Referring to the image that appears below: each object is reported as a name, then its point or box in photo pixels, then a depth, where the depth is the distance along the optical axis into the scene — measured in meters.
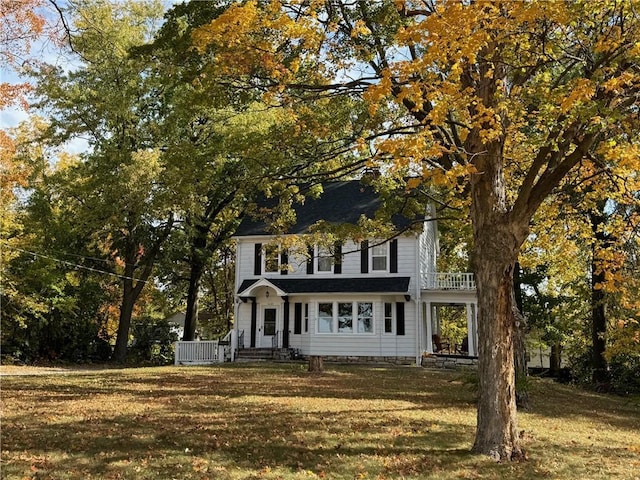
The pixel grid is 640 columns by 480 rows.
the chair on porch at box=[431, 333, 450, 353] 26.05
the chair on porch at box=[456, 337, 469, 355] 31.87
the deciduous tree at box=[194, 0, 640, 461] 6.34
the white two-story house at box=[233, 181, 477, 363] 23.84
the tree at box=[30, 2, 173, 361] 21.48
